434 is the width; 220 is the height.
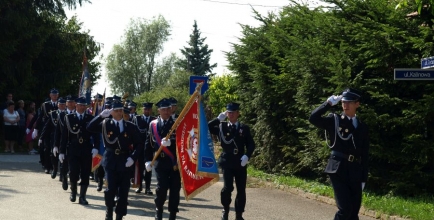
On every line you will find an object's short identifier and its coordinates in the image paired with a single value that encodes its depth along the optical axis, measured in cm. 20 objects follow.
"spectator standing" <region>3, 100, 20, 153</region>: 2539
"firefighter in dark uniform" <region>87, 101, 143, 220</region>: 1145
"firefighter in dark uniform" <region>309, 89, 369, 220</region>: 961
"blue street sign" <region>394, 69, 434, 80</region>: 1116
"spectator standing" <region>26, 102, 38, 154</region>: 2624
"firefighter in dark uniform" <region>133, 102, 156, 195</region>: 1579
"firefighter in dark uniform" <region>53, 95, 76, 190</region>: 1480
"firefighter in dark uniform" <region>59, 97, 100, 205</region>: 1401
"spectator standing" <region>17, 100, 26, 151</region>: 2616
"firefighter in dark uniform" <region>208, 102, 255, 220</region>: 1210
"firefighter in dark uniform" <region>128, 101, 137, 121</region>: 1699
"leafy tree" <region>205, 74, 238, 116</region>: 3197
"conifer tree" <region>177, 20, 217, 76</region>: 8425
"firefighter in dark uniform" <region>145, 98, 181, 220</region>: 1146
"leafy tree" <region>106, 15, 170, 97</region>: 8550
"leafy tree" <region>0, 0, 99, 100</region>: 2875
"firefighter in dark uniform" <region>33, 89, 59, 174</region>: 1909
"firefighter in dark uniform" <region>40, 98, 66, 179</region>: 1703
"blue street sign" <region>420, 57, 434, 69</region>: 1094
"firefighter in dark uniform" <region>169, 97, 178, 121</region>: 1221
